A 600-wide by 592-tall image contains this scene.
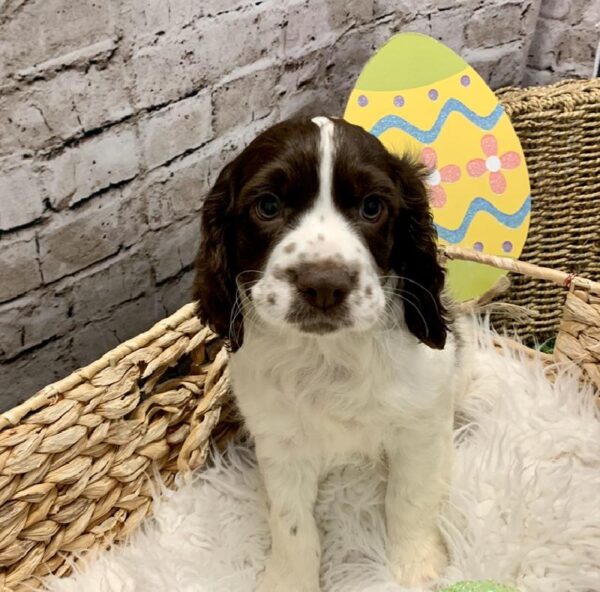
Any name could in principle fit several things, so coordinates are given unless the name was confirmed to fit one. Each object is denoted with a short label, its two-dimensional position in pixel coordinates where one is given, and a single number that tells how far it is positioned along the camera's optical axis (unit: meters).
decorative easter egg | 0.61
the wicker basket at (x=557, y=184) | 0.65
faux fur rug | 0.46
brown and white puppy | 0.36
